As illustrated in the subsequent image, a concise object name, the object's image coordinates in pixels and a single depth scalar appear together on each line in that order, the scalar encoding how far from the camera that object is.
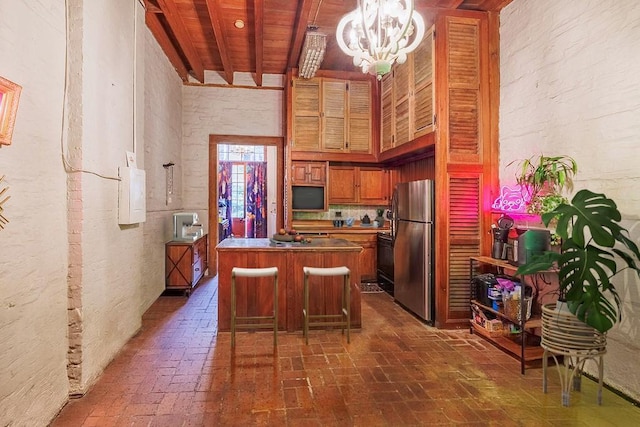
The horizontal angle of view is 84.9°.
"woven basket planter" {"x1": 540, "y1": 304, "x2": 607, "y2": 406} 2.25
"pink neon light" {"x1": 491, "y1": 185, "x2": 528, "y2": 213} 3.27
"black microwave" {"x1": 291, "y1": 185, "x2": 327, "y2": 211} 5.82
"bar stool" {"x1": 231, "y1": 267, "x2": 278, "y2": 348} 3.14
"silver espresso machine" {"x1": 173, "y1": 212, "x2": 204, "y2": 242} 5.00
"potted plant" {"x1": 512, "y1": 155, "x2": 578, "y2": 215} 2.80
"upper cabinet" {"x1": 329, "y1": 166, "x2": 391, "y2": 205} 5.96
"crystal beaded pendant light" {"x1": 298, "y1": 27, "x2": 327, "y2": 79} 4.27
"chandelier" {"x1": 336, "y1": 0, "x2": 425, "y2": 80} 2.13
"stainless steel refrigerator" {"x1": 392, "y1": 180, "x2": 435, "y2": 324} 3.77
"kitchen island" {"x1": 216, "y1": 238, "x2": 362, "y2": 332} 3.57
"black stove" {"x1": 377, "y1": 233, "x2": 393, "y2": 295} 5.05
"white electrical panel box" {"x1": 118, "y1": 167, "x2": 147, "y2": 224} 2.99
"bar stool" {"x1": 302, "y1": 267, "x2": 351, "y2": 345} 3.24
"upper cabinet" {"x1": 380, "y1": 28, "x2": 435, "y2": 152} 3.83
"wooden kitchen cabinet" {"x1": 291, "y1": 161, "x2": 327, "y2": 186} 5.68
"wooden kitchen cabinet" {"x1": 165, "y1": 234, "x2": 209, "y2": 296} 4.81
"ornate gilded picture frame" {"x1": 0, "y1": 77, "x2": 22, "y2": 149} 1.61
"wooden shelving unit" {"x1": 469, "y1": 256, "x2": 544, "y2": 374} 2.78
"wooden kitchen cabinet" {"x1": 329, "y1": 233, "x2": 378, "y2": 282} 5.61
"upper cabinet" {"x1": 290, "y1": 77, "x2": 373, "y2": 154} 5.57
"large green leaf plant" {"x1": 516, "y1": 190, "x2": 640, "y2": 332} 2.06
